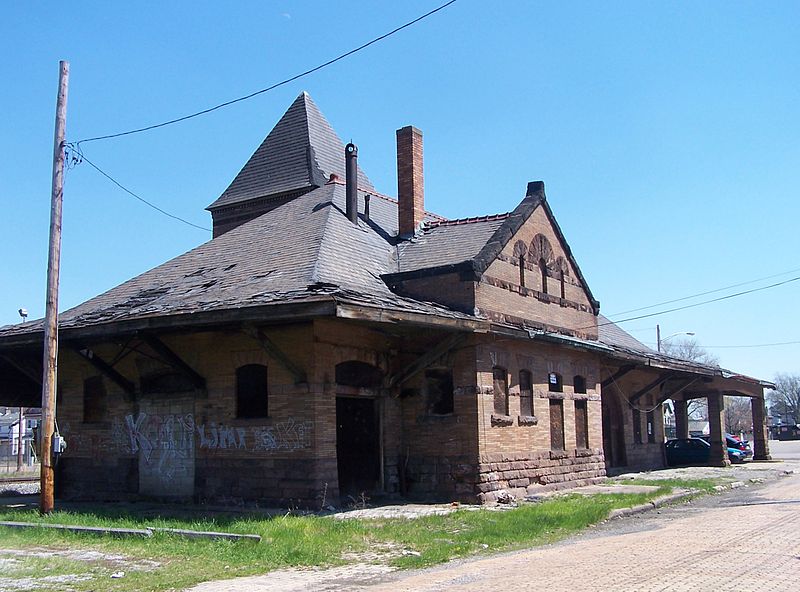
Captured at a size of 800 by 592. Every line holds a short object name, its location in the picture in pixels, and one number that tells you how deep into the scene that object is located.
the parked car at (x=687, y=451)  31.89
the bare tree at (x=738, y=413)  121.56
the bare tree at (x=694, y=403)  88.93
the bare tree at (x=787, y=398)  125.21
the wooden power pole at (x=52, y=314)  14.41
